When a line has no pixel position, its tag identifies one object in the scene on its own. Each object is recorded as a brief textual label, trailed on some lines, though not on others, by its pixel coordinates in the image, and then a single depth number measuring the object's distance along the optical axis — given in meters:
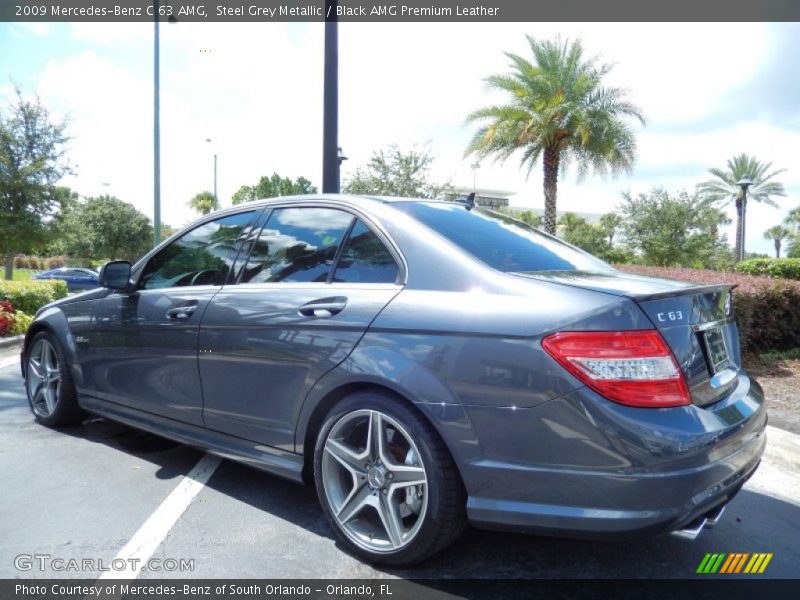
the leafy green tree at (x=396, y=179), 17.91
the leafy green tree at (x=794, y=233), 61.09
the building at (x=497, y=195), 77.90
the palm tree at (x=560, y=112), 16.67
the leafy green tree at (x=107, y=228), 44.81
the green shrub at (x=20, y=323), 10.23
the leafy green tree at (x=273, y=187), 61.76
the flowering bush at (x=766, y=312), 7.58
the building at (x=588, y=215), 87.56
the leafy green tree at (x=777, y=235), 78.46
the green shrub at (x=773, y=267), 20.91
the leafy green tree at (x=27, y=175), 19.77
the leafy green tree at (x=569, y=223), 53.80
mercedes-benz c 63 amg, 2.16
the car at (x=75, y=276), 30.06
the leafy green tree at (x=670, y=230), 27.09
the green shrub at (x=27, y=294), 11.88
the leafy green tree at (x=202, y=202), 65.30
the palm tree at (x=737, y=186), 36.12
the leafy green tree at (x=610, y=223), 29.96
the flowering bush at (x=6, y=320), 9.91
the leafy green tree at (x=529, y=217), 54.25
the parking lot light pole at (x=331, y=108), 7.23
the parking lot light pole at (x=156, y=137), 15.29
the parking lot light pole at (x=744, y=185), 18.72
